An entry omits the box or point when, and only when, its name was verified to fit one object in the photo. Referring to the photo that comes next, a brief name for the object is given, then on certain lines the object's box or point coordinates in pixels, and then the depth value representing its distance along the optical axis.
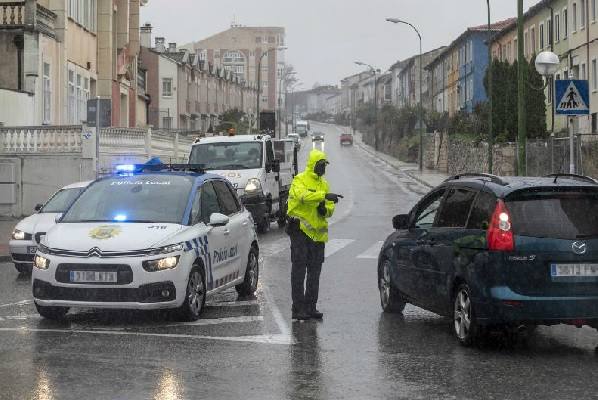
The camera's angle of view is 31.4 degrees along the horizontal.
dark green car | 9.31
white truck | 24.34
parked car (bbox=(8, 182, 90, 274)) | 16.58
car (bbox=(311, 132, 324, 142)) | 120.69
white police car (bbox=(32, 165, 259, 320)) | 10.65
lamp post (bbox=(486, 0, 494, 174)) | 42.21
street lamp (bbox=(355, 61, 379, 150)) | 101.21
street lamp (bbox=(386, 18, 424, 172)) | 66.19
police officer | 11.40
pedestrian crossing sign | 17.56
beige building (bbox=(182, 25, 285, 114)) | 187.50
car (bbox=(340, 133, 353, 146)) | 117.56
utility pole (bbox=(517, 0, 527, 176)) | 26.72
